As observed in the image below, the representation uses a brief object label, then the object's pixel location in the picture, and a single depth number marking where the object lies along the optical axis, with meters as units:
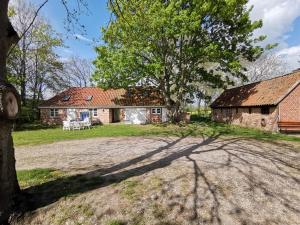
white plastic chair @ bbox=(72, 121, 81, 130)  24.87
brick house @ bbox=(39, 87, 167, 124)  32.00
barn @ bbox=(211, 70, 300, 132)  19.69
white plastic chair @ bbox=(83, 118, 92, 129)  25.83
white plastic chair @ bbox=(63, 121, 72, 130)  24.69
